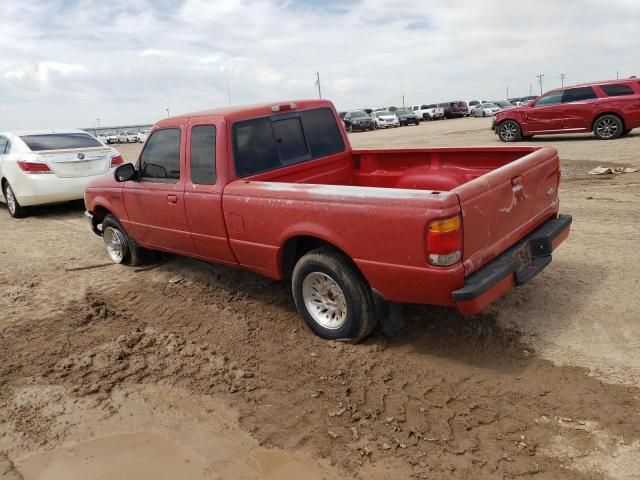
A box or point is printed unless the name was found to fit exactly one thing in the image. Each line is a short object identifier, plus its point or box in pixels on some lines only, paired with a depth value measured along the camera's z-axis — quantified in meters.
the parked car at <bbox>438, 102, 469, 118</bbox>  46.75
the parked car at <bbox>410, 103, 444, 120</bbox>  46.88
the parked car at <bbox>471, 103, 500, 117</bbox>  42.16
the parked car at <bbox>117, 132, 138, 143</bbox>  64.02
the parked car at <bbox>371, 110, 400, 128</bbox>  38.63
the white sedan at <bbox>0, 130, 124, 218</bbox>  8.67
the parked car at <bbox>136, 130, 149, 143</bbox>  61.00
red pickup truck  3.10
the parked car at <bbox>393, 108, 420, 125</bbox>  40.94
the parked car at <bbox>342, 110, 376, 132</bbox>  37.09
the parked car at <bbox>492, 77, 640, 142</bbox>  14.30
